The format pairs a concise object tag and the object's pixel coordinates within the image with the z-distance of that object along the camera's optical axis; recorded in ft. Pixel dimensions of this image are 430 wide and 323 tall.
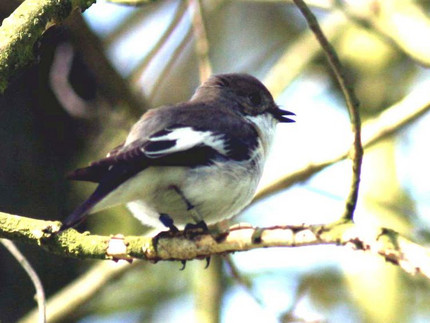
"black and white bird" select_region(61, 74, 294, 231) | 21.88
